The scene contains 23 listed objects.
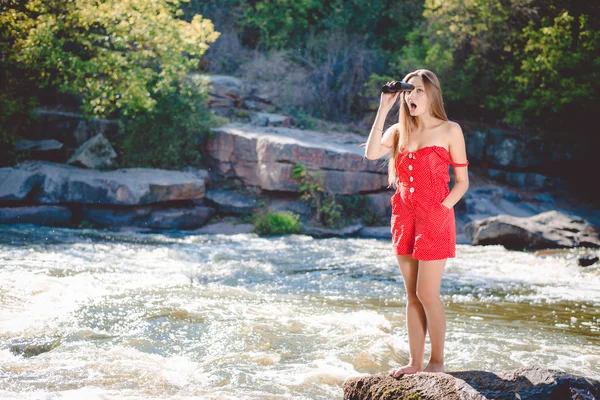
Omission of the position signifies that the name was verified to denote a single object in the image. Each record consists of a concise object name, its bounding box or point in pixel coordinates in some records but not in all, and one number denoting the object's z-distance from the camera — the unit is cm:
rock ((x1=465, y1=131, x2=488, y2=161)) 1898
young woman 381
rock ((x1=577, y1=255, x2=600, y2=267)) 1016
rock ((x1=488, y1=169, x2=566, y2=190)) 1848
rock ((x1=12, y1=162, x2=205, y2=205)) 1334
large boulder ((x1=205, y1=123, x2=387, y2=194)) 1516
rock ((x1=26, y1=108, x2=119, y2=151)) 1538
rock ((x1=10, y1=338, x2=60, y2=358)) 482
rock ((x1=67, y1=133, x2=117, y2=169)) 1469
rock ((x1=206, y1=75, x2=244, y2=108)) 1858
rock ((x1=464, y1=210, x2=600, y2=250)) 1236
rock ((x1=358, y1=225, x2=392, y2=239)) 1455
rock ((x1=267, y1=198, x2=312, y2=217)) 1525
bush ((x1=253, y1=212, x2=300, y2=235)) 1404
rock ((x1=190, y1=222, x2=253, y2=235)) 1419
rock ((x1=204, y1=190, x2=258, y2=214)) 1523
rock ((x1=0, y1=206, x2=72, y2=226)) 1273
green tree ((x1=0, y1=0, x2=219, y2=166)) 1265
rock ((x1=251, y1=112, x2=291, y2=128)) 1789
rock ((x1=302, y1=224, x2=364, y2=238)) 1447
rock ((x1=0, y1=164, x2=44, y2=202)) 1284
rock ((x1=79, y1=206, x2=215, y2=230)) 1373
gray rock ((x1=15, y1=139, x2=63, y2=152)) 1463
